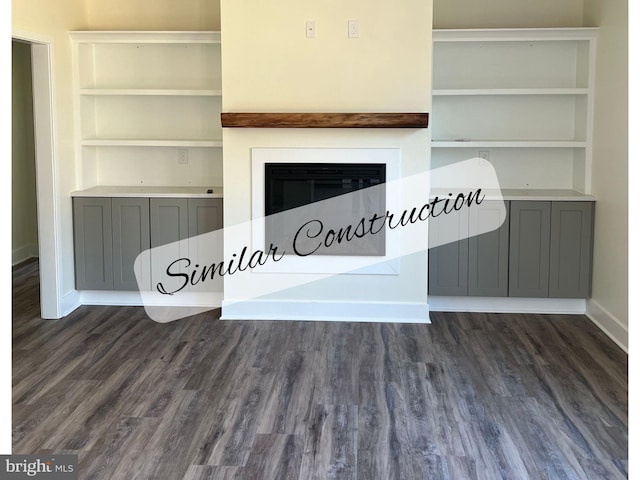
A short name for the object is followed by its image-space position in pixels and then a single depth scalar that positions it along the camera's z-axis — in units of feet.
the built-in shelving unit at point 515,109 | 17.07
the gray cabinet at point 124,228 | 16.72
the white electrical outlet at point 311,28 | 15.25
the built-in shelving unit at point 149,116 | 17.30
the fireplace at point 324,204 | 15.74
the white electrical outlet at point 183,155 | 17.90
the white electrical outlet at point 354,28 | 15.19
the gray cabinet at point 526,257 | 16.22
